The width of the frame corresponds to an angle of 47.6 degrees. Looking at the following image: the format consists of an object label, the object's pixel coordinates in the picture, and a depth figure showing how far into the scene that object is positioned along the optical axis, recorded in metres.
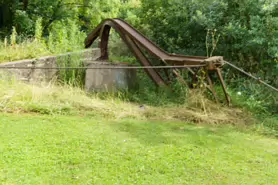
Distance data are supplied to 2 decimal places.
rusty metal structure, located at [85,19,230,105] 5.39
